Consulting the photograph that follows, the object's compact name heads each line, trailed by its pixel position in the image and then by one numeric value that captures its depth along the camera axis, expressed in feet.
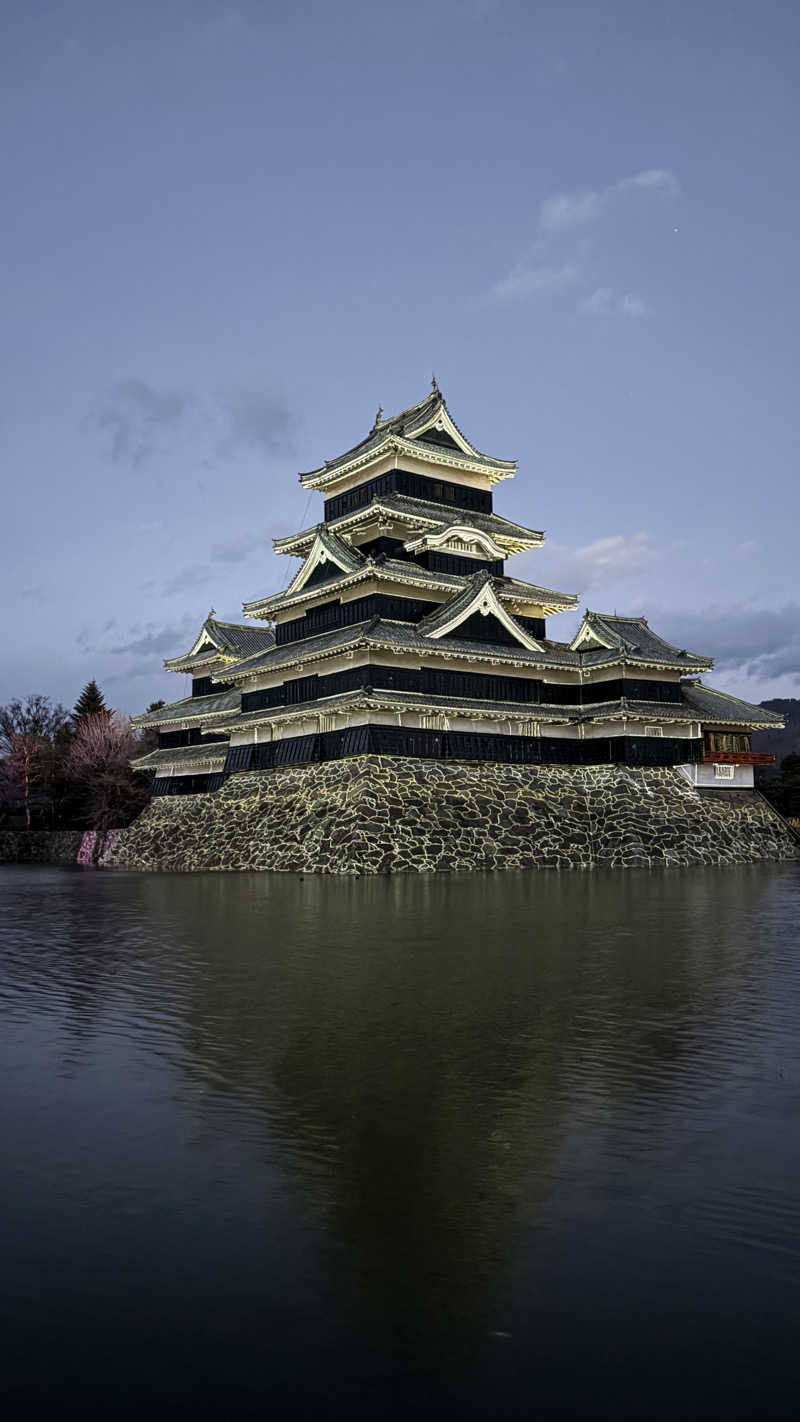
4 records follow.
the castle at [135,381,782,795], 133.90
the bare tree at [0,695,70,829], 246.47
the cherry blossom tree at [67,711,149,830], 232.12
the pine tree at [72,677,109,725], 289.94
